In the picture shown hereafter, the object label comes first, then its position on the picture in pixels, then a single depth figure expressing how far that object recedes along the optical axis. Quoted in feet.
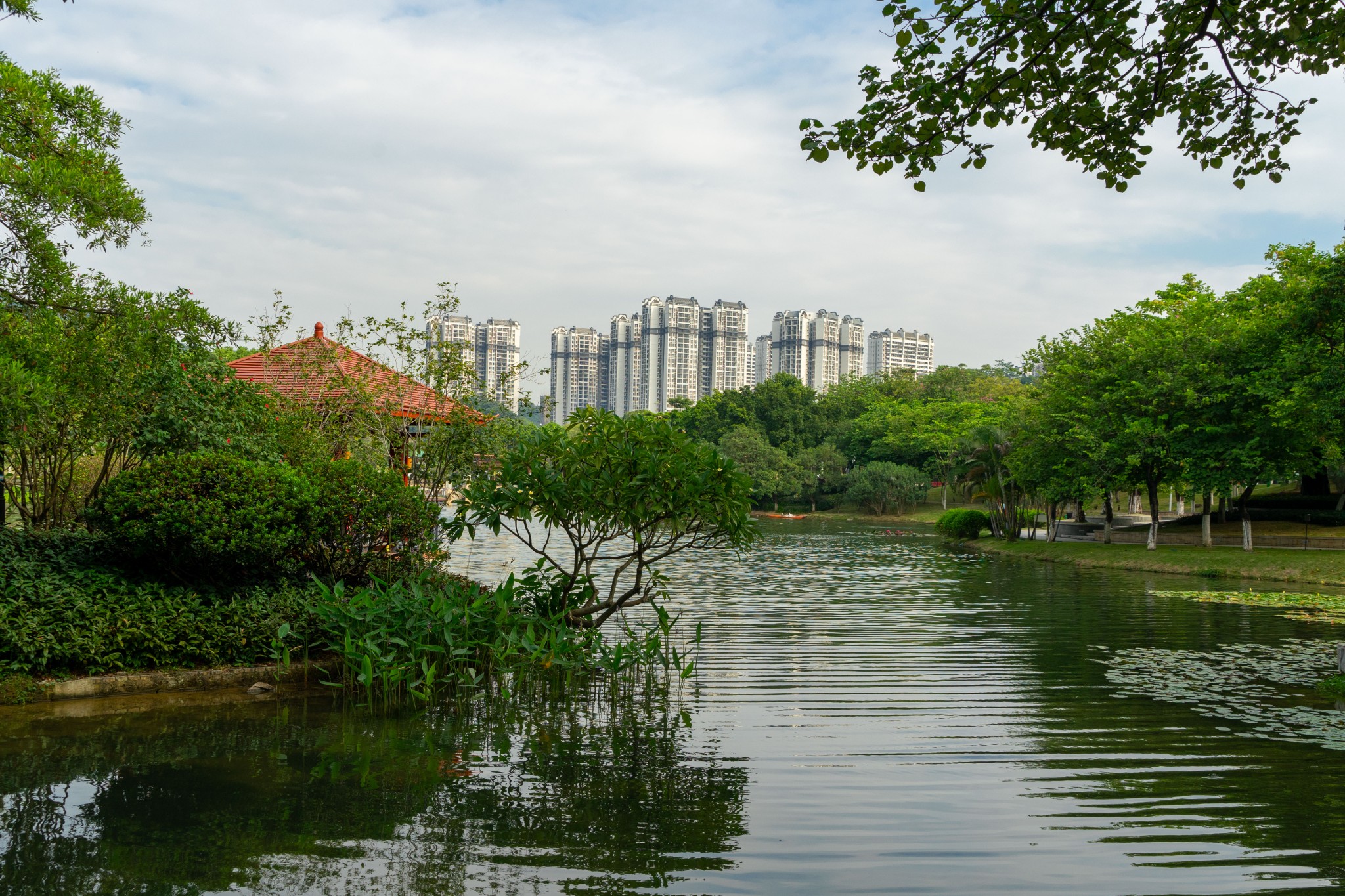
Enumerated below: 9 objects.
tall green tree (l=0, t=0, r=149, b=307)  28.91
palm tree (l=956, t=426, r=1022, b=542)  141.38
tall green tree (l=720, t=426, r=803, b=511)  270.67
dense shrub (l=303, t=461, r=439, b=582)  34.42
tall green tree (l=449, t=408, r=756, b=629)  33.53
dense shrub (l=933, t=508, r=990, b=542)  152.25
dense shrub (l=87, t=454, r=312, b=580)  31.07
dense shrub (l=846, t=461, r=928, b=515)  238.27
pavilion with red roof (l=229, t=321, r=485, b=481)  54.24
